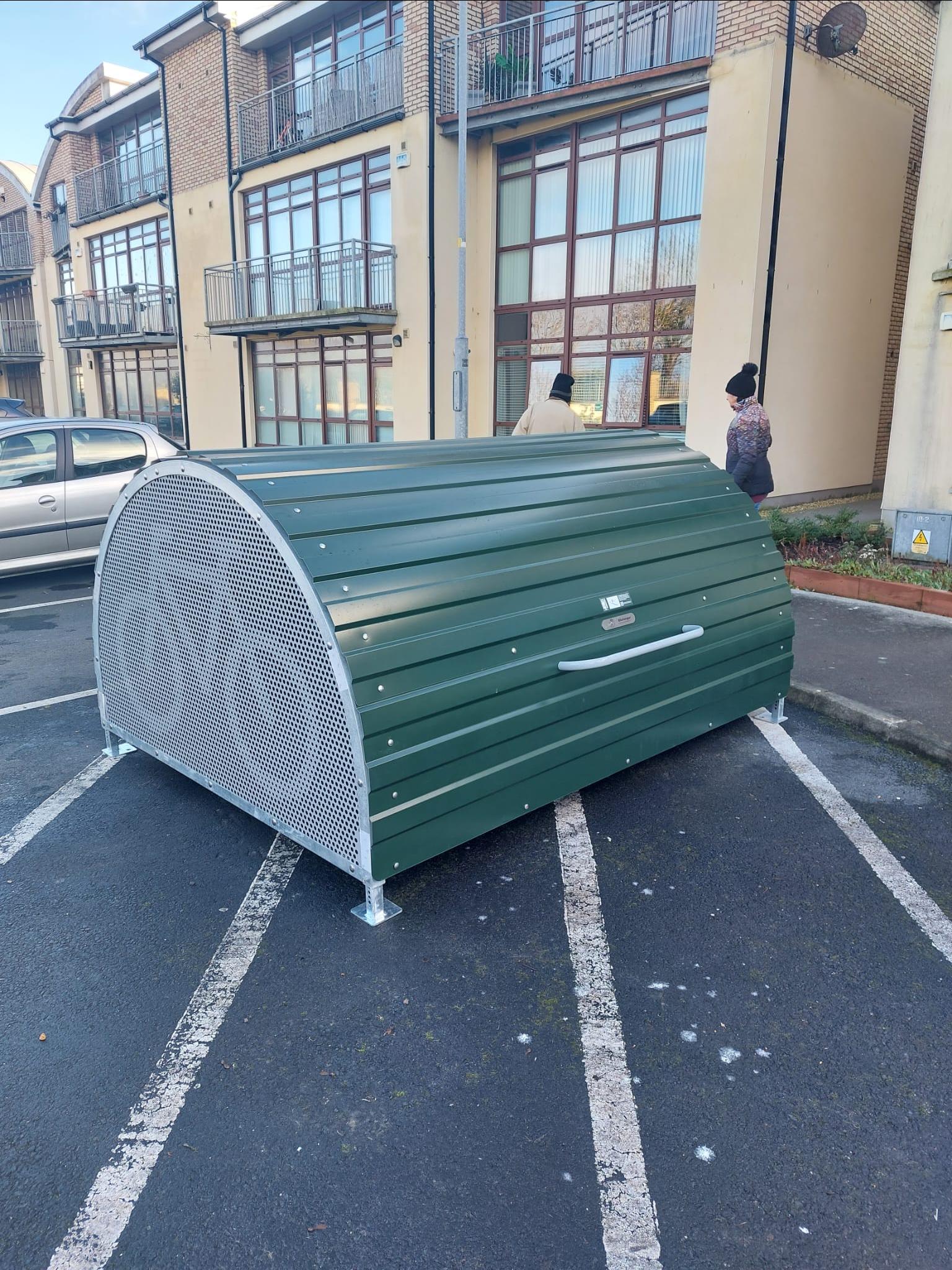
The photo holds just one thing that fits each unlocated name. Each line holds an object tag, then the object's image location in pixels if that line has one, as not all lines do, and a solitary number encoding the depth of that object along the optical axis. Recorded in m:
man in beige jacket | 7.55
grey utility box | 8.73
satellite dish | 11.95
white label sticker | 4.00
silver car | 8.50
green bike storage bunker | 3.13
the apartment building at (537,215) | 12.49
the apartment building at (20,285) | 31.77
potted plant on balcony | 15.51
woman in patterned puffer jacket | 7.81
